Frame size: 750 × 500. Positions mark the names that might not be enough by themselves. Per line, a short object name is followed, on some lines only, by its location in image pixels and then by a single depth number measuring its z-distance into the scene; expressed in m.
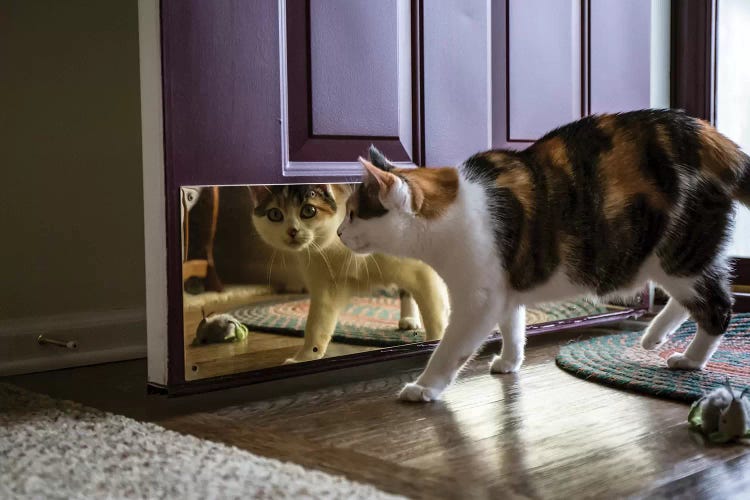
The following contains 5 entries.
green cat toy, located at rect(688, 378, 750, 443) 1.22
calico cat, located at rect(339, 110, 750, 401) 1.47
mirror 1.47
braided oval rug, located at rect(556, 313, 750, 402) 1.52
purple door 1.45
